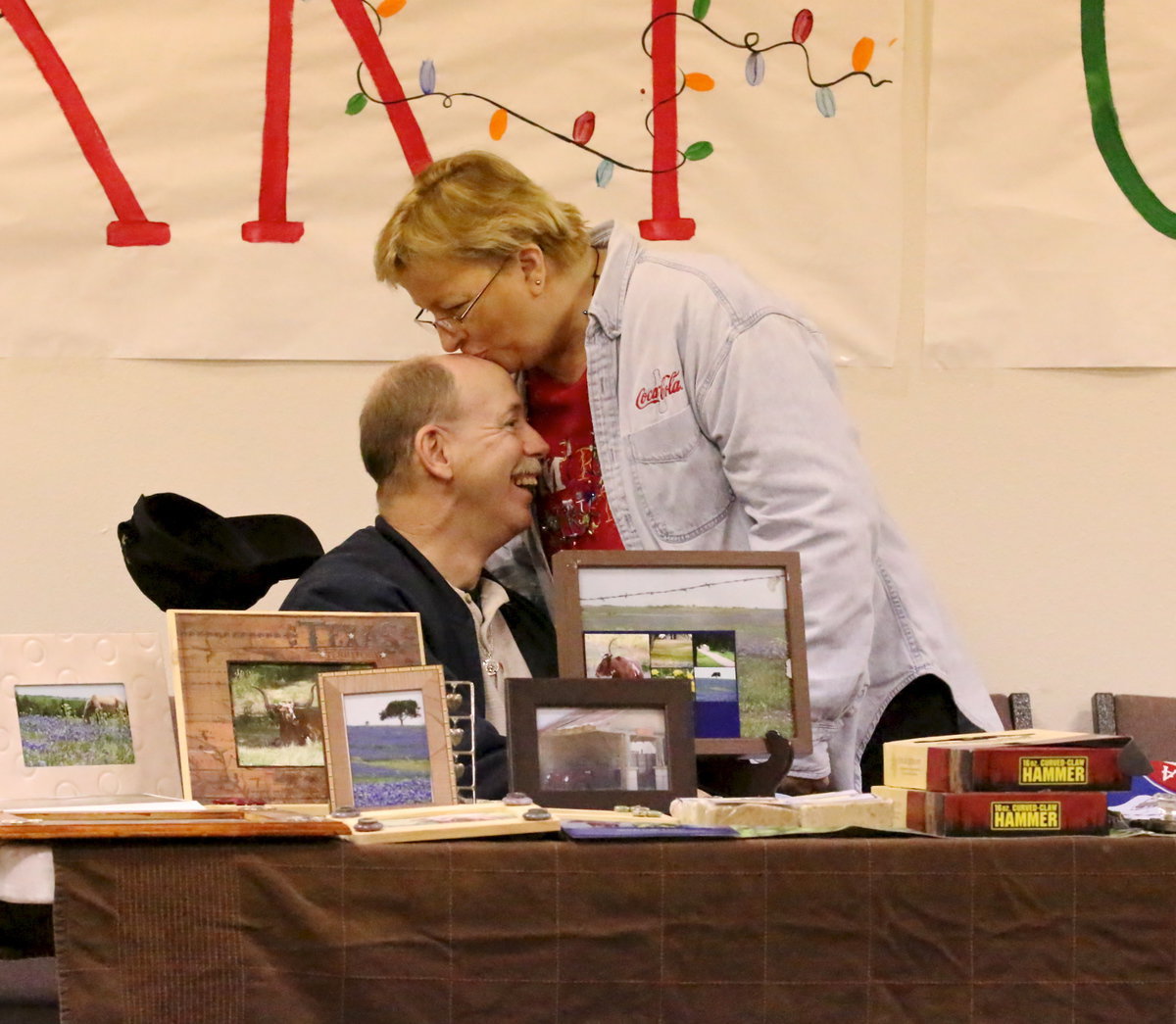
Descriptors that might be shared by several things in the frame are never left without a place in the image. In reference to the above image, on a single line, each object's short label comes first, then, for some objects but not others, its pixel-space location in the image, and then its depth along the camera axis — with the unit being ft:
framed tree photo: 32.50
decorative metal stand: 32.92
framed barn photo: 32.60
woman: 33.96
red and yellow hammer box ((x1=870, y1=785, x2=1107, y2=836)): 32.08
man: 34.10
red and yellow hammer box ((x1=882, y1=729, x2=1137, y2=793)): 32.22
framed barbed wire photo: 33.09
